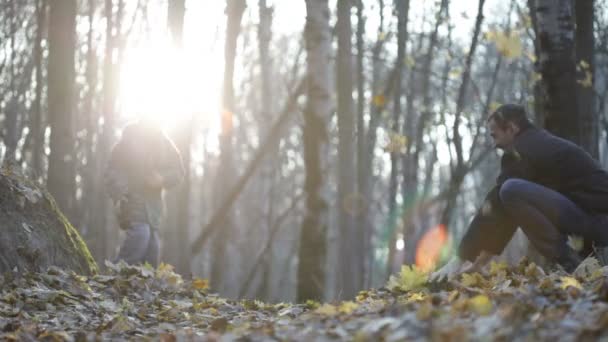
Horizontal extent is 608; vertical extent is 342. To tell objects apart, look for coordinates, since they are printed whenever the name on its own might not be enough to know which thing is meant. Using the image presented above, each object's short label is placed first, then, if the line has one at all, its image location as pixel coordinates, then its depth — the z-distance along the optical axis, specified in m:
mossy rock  7.19
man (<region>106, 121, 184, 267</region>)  9.75
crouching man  6.66
